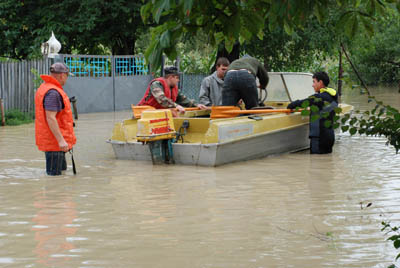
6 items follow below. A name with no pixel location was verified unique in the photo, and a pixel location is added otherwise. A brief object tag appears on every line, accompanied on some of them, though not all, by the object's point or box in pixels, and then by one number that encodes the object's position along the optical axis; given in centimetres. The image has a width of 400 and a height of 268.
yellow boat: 982
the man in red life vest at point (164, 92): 1091
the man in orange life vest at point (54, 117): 848
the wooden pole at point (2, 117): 1653
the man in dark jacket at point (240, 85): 1138
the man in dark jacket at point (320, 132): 1166
